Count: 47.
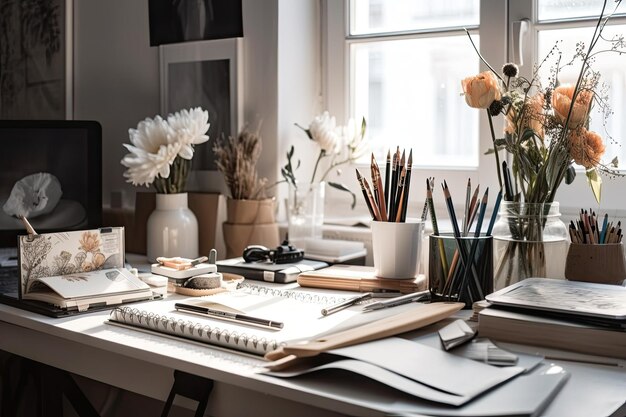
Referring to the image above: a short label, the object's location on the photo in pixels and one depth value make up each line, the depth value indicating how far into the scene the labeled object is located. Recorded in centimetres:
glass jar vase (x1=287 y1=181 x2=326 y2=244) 192
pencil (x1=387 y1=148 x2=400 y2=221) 152
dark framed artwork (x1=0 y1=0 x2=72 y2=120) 247
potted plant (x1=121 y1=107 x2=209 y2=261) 183
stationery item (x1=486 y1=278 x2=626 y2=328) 115
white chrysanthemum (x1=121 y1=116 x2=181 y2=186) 182
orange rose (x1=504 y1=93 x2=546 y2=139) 146
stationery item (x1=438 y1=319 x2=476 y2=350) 111
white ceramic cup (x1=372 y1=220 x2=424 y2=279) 154
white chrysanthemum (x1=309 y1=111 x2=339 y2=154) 199
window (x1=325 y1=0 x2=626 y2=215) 184
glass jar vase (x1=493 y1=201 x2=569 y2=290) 143
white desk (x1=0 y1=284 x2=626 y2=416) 95
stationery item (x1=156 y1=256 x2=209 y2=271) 162
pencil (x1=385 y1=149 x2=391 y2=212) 155
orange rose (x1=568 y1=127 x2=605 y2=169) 142
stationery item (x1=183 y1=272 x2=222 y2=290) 156
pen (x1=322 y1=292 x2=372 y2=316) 136
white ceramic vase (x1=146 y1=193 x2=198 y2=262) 194
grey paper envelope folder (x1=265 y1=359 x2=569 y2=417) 90
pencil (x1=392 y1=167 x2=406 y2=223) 152
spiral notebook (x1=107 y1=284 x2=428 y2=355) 118
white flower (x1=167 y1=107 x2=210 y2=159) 186
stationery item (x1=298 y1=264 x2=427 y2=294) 153
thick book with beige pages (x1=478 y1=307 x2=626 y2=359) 113
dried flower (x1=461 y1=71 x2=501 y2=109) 146
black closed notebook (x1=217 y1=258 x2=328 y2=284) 168
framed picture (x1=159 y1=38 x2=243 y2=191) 215
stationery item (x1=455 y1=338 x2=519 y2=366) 106
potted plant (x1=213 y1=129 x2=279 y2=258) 198
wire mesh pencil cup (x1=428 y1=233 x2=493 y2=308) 142
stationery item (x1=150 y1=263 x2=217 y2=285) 160
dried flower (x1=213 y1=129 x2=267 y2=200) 200
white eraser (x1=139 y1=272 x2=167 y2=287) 156
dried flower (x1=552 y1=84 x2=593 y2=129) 141
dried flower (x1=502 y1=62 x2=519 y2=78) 148
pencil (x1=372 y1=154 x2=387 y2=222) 154
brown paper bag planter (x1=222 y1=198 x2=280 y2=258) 197
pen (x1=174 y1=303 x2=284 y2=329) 126
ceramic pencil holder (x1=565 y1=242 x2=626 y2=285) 142
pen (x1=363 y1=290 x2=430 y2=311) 138
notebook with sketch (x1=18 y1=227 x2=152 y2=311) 143
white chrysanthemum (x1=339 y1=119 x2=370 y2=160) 204
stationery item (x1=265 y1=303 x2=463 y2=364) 106
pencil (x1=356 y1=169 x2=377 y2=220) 155
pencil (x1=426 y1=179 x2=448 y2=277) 146
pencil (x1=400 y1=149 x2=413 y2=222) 150
